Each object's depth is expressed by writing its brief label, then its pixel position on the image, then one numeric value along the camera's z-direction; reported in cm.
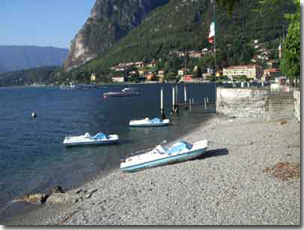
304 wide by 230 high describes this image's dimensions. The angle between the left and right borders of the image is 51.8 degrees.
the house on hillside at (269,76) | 13988
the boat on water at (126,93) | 9055
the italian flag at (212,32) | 3257
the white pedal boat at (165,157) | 1662
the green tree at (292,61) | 1620
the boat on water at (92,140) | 2485
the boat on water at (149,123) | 3357
